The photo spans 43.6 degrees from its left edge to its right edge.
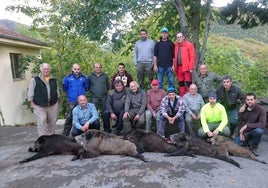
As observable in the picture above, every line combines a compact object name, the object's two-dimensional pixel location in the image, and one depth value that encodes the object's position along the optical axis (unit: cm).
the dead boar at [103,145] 660
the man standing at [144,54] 880
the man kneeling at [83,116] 758
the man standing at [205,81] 848
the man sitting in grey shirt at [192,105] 793
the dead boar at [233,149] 679
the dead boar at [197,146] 654
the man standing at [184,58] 859
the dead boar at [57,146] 680
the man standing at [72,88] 842
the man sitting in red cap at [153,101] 819
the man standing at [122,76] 877
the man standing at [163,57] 862
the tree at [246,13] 965
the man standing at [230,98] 808
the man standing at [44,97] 769
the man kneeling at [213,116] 747
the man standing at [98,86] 873
